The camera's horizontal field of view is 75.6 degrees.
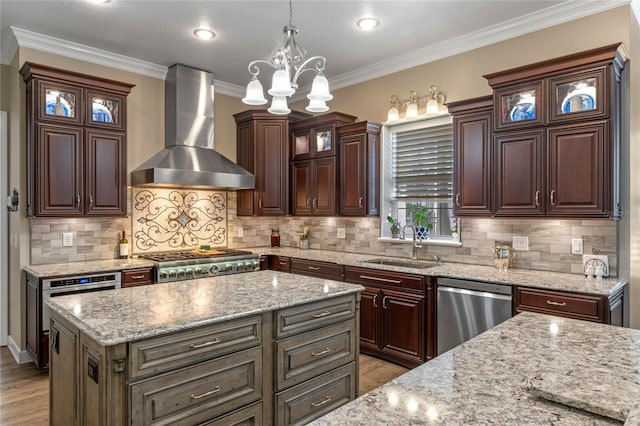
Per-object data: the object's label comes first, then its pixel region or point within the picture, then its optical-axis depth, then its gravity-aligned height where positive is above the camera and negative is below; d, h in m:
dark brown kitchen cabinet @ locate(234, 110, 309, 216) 5.33 +0.66
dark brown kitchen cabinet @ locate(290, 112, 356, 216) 4.92 +0.59
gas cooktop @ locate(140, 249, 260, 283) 4.17 -0.55
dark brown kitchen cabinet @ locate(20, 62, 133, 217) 3.75 +0.66
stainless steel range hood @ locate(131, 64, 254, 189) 4.46 +0.85
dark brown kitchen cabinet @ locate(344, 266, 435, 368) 3.67 -0.98
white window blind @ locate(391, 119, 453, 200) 4.34 +0.57
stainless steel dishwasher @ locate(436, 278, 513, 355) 3.21 -0.79
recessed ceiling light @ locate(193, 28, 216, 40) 3.89 +1.72
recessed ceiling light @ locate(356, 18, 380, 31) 3.65 +1.70
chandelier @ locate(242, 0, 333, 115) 2.39 +0.77
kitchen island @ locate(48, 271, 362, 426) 1.76 -0.70
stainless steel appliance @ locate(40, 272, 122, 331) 3.54 -0.65
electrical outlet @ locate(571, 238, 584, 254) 3.34 -0.29
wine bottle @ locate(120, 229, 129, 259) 4.50 -0.40
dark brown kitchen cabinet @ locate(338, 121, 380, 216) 4.64 +0.50
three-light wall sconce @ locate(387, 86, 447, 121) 4.27 +1.14
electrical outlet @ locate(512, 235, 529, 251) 3.66 -0.29
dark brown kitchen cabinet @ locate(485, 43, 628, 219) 2.96 +0.58
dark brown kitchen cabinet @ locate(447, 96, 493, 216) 3.61 +0.50
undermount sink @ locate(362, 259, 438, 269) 4.19 -0.54
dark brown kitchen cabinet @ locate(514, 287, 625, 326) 2.77 -0.66
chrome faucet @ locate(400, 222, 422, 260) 4.36 -0.36
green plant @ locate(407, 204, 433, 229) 4.34 -0.04
